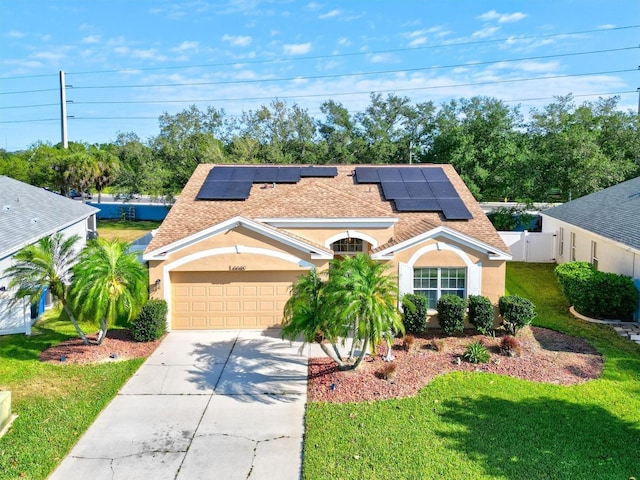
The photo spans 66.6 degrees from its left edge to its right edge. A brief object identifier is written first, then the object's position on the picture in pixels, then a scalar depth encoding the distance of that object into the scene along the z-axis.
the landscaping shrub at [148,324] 14.63
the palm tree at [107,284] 12.93
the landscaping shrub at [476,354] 13.12
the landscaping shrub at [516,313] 14.84
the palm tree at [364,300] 10.85
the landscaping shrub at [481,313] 15.14
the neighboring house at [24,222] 15.25
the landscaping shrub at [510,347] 13.49
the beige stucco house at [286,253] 15.64
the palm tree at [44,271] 13.22
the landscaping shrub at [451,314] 14.93
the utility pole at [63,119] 47.41
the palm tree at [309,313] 11.35
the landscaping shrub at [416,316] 15.08
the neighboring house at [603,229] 16.97
